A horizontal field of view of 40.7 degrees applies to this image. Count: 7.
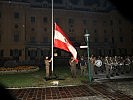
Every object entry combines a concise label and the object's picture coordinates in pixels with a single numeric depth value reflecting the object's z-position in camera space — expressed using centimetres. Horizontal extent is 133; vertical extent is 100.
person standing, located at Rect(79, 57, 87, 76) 1798
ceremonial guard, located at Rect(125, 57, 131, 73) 1908
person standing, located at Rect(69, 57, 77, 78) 1655
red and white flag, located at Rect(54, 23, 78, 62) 1417
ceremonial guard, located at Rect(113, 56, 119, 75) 1731
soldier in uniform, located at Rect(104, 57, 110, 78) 1640
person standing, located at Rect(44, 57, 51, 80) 1572
